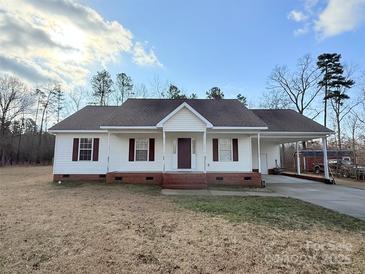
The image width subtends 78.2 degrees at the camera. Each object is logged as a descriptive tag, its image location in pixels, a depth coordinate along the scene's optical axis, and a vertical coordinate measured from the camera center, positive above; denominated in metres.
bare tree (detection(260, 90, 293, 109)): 32.22 +9.27
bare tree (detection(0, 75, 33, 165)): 33.97 +9.43
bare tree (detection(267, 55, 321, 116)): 30.81 +11.88
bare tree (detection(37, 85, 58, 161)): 39.44 +10.97
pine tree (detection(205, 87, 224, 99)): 32.22 +10.10
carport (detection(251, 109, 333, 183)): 15.49 +2.37
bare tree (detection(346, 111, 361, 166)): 23.11 +4.33
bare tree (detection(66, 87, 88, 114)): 33.59 +9.79
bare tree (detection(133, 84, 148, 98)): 32.38 +10.35
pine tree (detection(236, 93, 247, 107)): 34.75 +10.25
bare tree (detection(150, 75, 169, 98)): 31.00 +10.50
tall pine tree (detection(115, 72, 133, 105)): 32.69 +11.00
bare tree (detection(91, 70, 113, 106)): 32.50 +11.11
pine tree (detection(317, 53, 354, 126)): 29.12 +11.51
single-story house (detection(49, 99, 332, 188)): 13.74 +1.23
